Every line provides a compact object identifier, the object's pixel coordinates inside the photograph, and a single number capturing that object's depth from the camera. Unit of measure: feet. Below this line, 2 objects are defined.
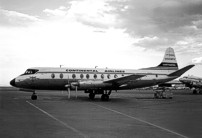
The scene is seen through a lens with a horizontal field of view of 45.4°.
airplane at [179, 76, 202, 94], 165.17
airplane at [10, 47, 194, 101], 85.60
